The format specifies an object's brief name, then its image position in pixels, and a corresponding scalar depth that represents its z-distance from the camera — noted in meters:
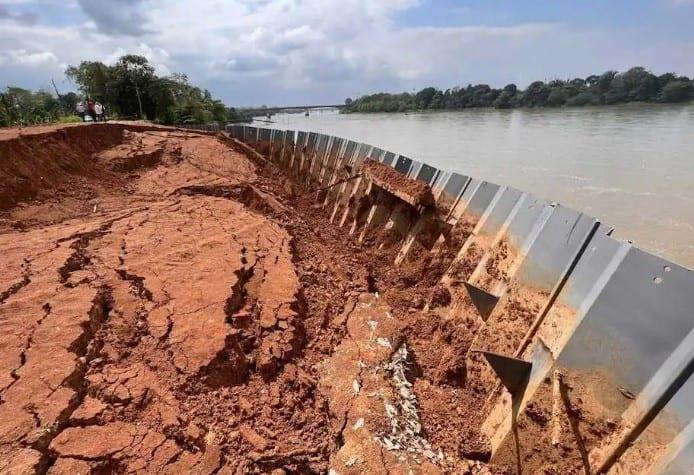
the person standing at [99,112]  16.52
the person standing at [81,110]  16.42
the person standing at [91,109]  15.40
